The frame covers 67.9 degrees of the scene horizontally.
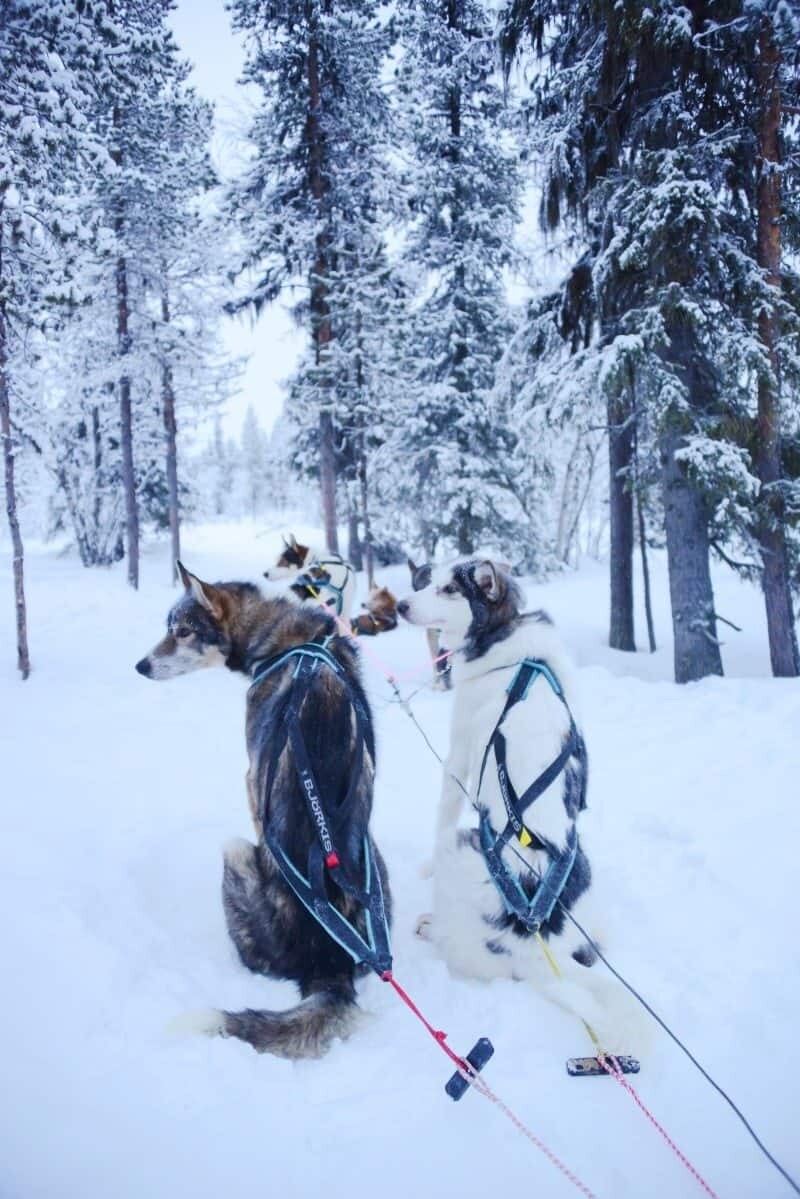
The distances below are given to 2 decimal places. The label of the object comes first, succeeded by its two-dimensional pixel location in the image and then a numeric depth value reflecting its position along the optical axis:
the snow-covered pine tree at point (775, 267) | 6.85
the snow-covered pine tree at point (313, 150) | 13.79
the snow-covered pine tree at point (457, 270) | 13.32
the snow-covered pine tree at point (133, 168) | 11.09
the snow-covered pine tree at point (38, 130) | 8.10
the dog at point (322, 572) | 7.54
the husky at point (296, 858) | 2.31
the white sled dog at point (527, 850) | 2.49
